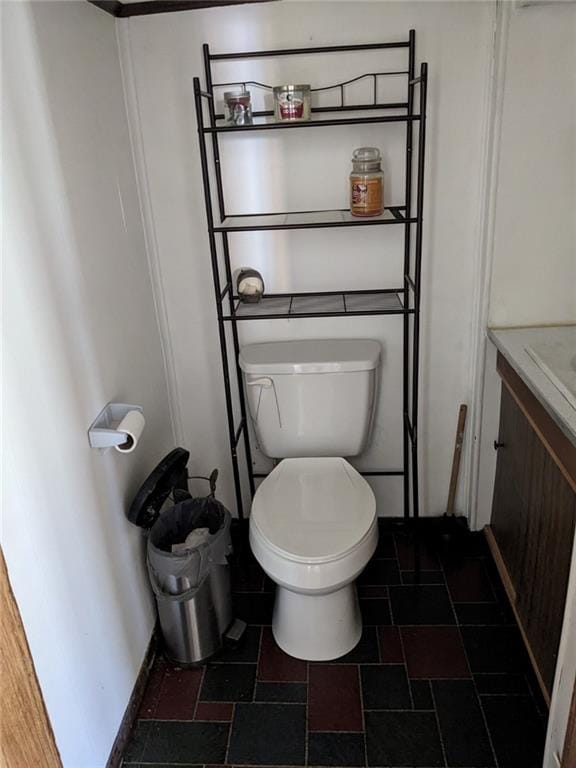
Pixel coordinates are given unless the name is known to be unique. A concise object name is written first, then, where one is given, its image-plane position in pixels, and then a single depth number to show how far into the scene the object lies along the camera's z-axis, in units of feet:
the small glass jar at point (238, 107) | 5.82
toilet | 5.71
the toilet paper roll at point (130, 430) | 5.14
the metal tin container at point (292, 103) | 5.70
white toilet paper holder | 5.00
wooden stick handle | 7.30
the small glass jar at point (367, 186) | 5.91
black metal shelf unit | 5.79
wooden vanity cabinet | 4.91
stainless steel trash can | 5.89
